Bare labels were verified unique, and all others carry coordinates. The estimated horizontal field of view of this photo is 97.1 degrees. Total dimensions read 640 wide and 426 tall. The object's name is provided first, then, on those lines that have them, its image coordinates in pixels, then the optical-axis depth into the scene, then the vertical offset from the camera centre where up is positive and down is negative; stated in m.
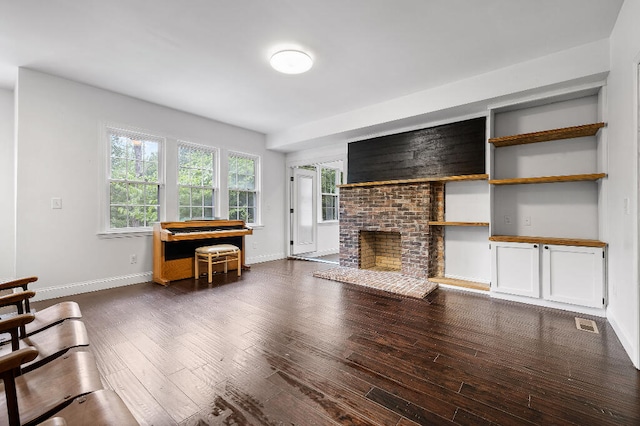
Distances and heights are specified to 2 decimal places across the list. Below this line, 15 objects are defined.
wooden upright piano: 4.41 -0.50
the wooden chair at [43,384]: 0.88 -0.70
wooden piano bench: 4.62 -0.72
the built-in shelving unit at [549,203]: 3.11 +0.14
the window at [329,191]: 7.71 +0.60
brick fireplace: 4.44 -0.21
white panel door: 6.91 +0.02
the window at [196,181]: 5.08 +0.57
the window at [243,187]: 5.88 +0.54
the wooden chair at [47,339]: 1.20 -0.67
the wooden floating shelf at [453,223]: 3.87 -0.14
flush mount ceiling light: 3.08 +1.70
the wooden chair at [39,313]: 1.57 -0.63
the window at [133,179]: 4.32 +0.52
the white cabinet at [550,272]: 3.02 -0.67
